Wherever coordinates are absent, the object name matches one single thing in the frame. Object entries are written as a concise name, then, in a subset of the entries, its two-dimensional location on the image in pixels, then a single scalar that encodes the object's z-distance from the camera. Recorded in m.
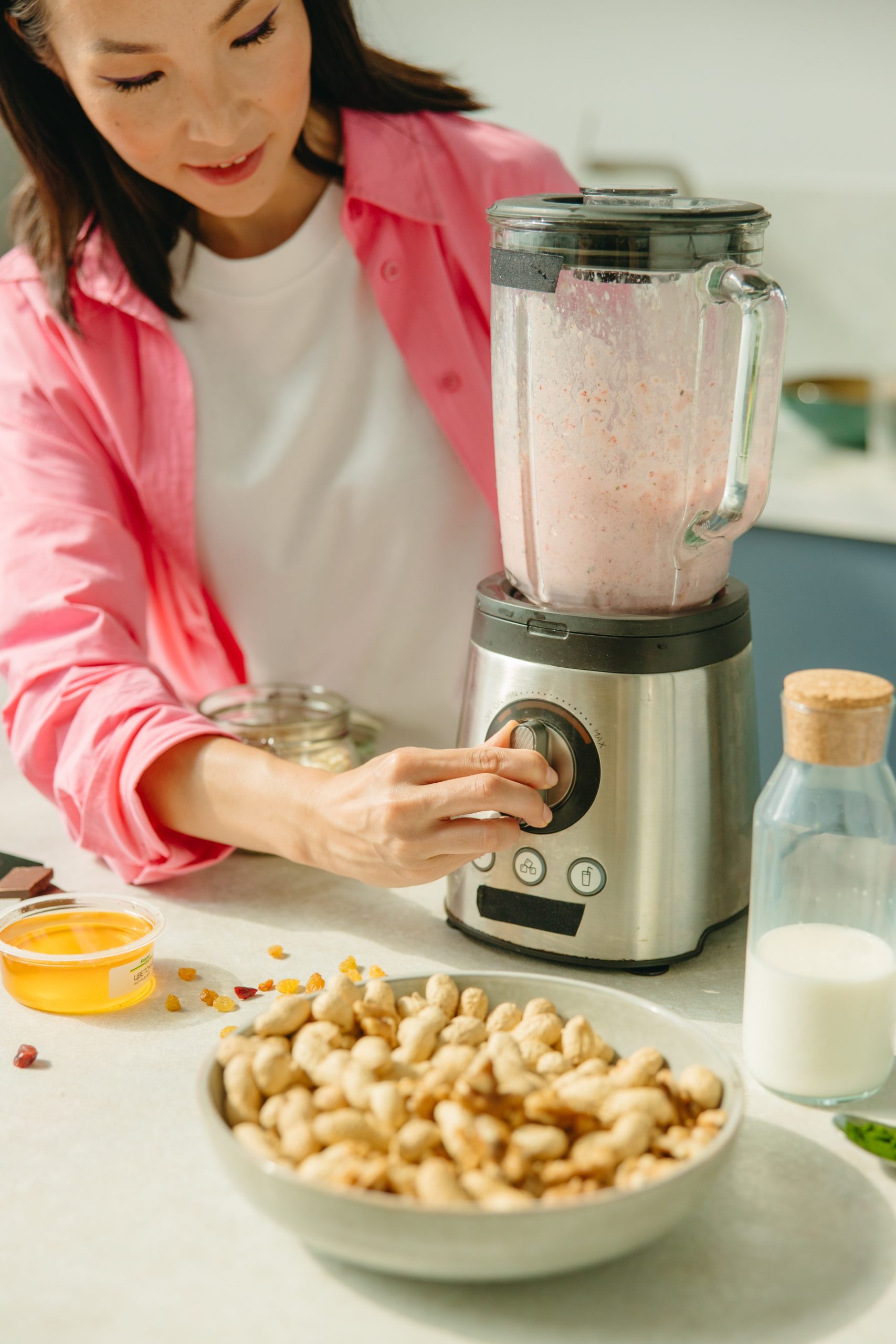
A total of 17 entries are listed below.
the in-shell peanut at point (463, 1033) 0.71
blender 0.83
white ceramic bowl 0.54
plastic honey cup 0.83
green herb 0.67
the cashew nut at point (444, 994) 0.74
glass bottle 0.70
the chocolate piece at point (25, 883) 0.97
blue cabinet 1.78
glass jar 1.07
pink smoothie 0.84
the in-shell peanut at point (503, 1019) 0.73
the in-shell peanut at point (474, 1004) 0.74
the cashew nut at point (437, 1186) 0.57
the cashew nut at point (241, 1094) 0.64
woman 0.98
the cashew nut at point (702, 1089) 0.65
